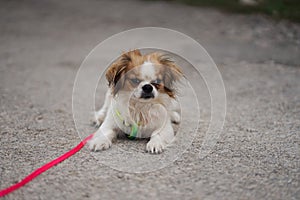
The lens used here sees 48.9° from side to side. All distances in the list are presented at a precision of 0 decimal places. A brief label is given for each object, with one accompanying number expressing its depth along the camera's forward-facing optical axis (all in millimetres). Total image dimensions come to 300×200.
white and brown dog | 3082
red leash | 2490
